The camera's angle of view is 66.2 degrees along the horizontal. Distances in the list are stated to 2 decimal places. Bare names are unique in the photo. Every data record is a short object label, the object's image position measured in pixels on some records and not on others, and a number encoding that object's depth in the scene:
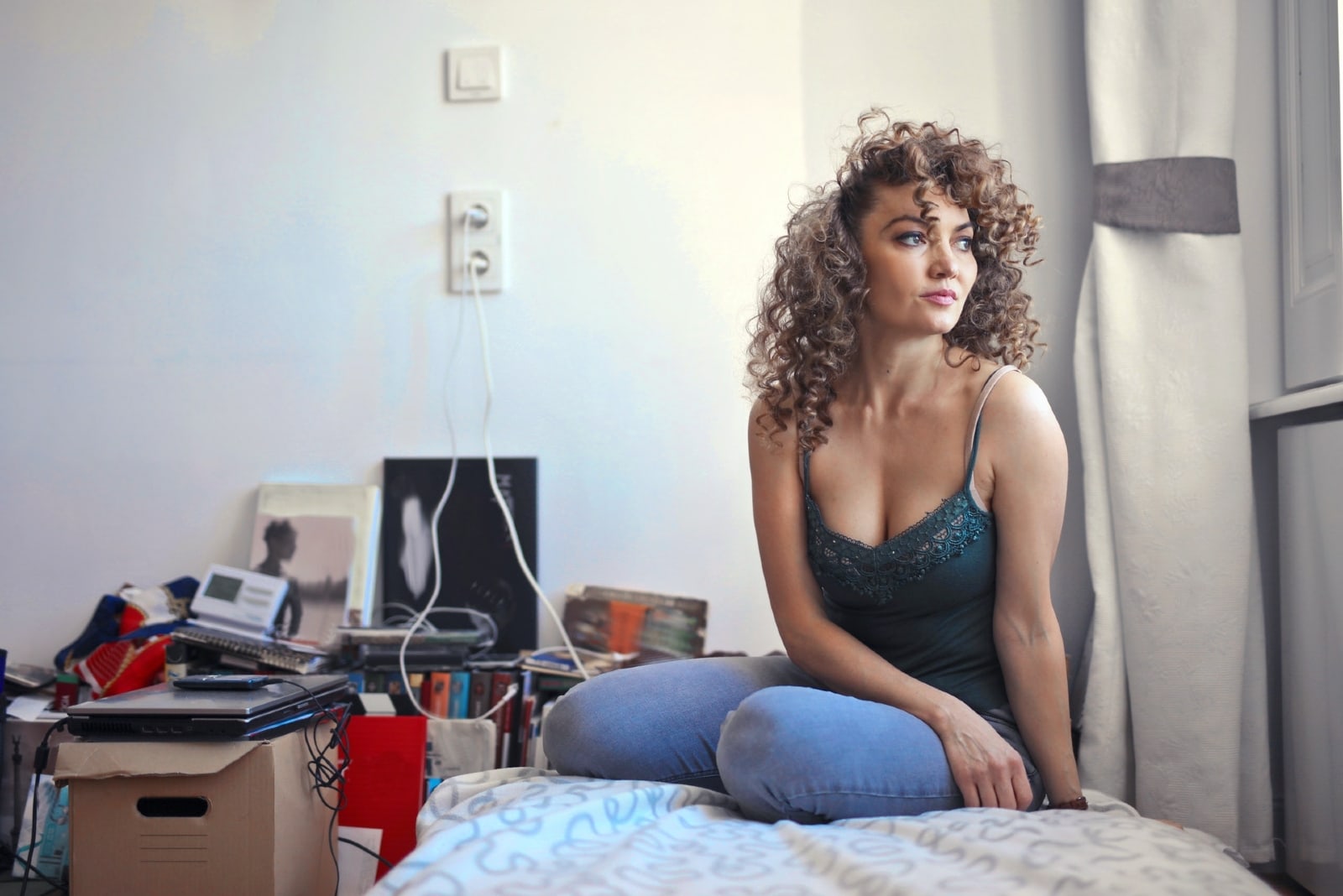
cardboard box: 1.32
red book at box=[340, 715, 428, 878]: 1.61
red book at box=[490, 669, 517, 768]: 1.83
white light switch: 2.07
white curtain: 1.63
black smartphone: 1.43
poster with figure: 2.01
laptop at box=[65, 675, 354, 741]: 1.32
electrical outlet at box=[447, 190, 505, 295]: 2.06
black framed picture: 2.03
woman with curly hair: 1.15
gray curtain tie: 1.73
